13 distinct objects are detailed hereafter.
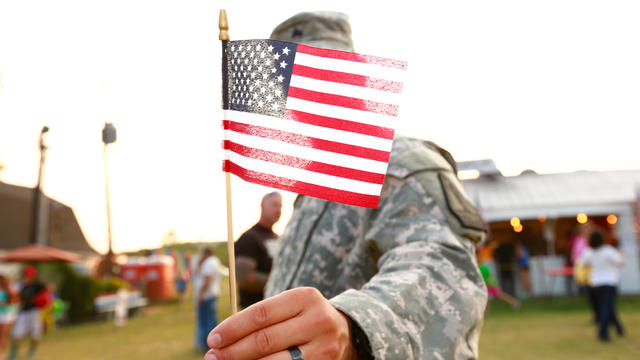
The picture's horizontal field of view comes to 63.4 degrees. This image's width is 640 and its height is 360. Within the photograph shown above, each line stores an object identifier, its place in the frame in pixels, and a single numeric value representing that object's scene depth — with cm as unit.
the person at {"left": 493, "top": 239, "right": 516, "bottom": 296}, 1459
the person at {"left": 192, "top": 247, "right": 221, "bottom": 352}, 851
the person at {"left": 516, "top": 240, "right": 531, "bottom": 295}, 1450
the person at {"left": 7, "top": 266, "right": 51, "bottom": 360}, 1024
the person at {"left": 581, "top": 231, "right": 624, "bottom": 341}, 828
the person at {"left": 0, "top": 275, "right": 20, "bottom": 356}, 1019
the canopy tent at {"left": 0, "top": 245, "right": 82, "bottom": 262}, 1811
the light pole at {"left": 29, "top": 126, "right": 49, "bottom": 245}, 2306
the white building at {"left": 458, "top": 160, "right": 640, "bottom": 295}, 1512
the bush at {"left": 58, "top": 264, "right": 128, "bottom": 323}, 1751
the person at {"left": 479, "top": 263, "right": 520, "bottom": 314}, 1078
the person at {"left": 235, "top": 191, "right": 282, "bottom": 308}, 465
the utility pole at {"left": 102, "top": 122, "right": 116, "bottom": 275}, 2384
